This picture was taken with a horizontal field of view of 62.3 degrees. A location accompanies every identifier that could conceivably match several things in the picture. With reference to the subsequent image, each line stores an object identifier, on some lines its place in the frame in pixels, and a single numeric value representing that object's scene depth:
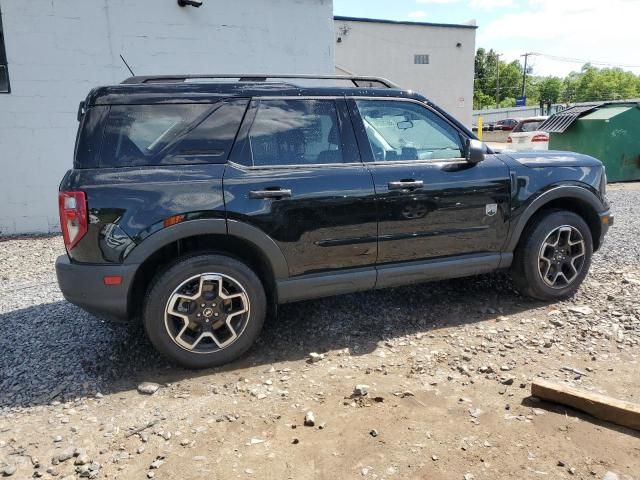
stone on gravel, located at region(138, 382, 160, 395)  3.35
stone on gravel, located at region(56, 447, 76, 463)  2.71
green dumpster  11.42
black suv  3.39
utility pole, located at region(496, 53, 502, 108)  88.69
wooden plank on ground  2.81
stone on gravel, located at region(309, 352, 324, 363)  3.75
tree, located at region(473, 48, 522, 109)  87.75
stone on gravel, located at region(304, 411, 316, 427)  2.97
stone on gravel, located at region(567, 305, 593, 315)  4.38
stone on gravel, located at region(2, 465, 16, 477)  2.62
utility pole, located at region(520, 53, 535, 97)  78.41
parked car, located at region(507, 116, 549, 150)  13.57
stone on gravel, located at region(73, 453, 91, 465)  2.68
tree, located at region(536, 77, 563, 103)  100.72
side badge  4.21
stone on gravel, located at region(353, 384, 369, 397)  3.25
